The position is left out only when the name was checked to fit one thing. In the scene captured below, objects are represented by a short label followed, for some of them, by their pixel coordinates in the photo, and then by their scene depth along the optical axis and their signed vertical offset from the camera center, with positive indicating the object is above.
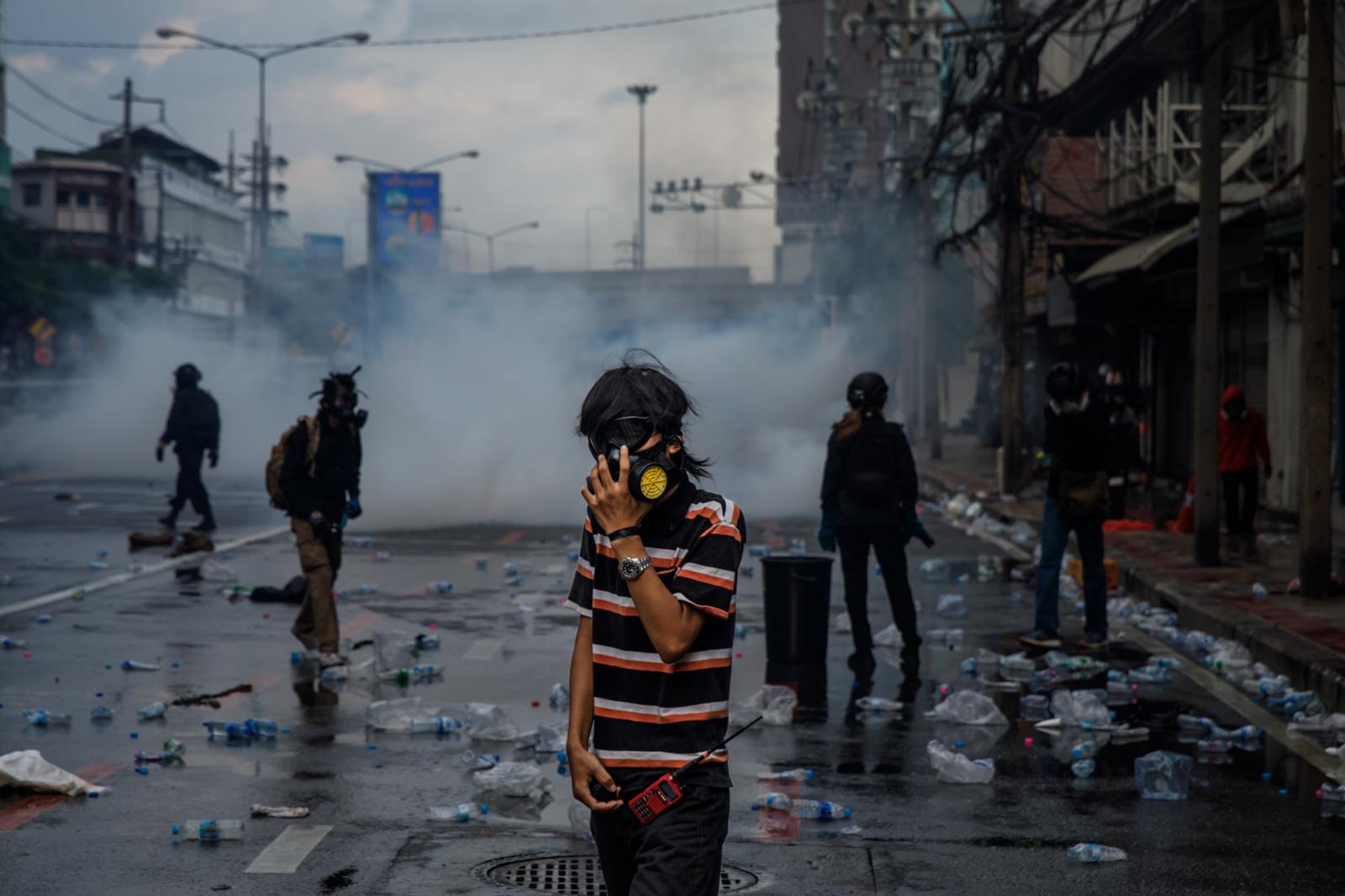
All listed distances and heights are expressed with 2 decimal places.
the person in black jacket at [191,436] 18.88 -0.59
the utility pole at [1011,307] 23.70 +1.23
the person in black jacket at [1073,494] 10.98 -0.69
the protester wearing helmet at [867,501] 10.20 -0.70
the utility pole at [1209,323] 14.93 +0.62
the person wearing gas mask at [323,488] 10.30 -0.64
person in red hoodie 18.16 -0.69
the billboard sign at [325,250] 128.00 +10.76
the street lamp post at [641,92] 109.81 +19.64
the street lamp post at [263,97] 42.44 +8.89
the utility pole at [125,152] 64.50 +9.13
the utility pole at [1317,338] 12.42 +0.41
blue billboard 63.31 +6.71
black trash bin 10.08 -1.35
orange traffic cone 18.67 -1.46
